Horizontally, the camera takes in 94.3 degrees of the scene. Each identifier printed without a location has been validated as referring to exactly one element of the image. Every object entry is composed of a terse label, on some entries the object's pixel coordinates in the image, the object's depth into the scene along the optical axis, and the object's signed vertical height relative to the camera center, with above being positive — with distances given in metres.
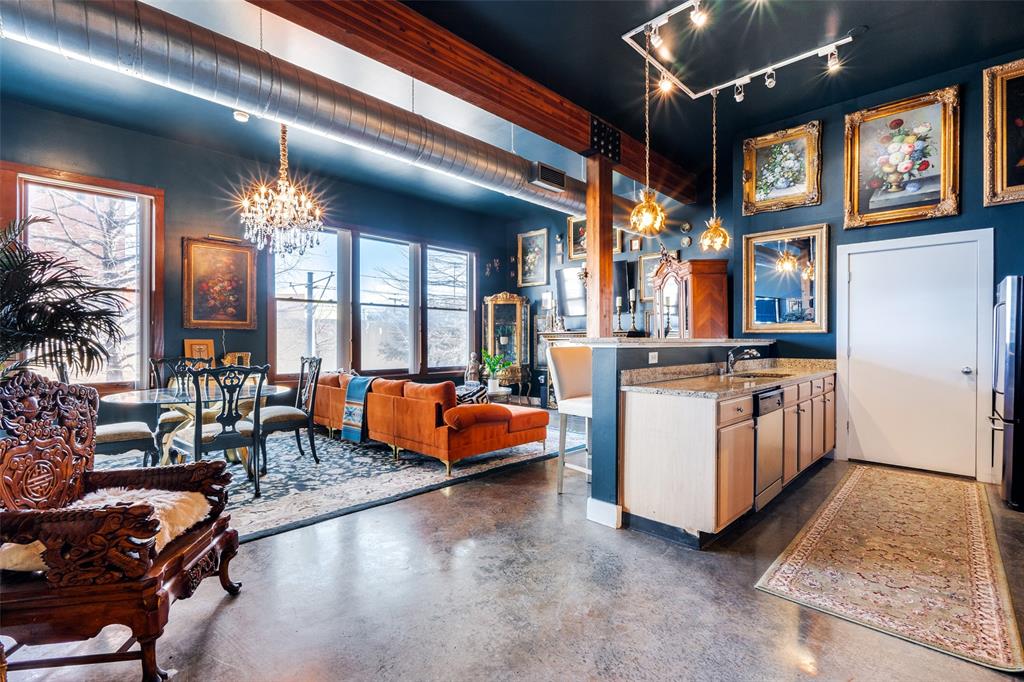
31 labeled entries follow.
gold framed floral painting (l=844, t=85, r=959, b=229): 4.32 +1.67
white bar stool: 3.76 -0.38
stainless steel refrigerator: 3.35 -0.38
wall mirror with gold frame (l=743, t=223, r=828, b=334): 5.05 +0.60
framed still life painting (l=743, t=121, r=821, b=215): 5.06 +1.84
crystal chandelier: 4.99 +1.30
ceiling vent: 5.38 +1.83
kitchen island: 2.81 -0.73
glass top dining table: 3.81 -0.51
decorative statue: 8.84 -0.65
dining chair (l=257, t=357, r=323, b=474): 4.55 -0.79
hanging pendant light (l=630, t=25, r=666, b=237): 3.82 +0.97
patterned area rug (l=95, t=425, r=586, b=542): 3.40 -1.28
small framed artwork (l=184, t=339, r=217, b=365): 5.93 -0.15
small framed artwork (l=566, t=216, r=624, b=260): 8.55 +1.77
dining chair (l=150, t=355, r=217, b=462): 4.35 -0.74
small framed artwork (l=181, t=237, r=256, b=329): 6.00 +0.68
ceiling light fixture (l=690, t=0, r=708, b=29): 3.20 +2.19
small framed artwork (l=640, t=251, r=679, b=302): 7.59 +1.00
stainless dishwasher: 3.23 -0.80
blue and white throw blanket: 5.38 -0.87
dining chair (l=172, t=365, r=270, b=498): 3.74 -0.74
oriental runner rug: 2.04 -1.27
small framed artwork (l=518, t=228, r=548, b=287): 9.23 +1.54
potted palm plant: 1.85 +0.10
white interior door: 4.31 -0.20
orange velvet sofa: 4.48 -0.88
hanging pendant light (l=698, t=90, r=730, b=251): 4.96 +1.04
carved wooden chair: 1.57 -0.73
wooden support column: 4.93 +0.93
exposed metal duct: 2.60 +1.72
